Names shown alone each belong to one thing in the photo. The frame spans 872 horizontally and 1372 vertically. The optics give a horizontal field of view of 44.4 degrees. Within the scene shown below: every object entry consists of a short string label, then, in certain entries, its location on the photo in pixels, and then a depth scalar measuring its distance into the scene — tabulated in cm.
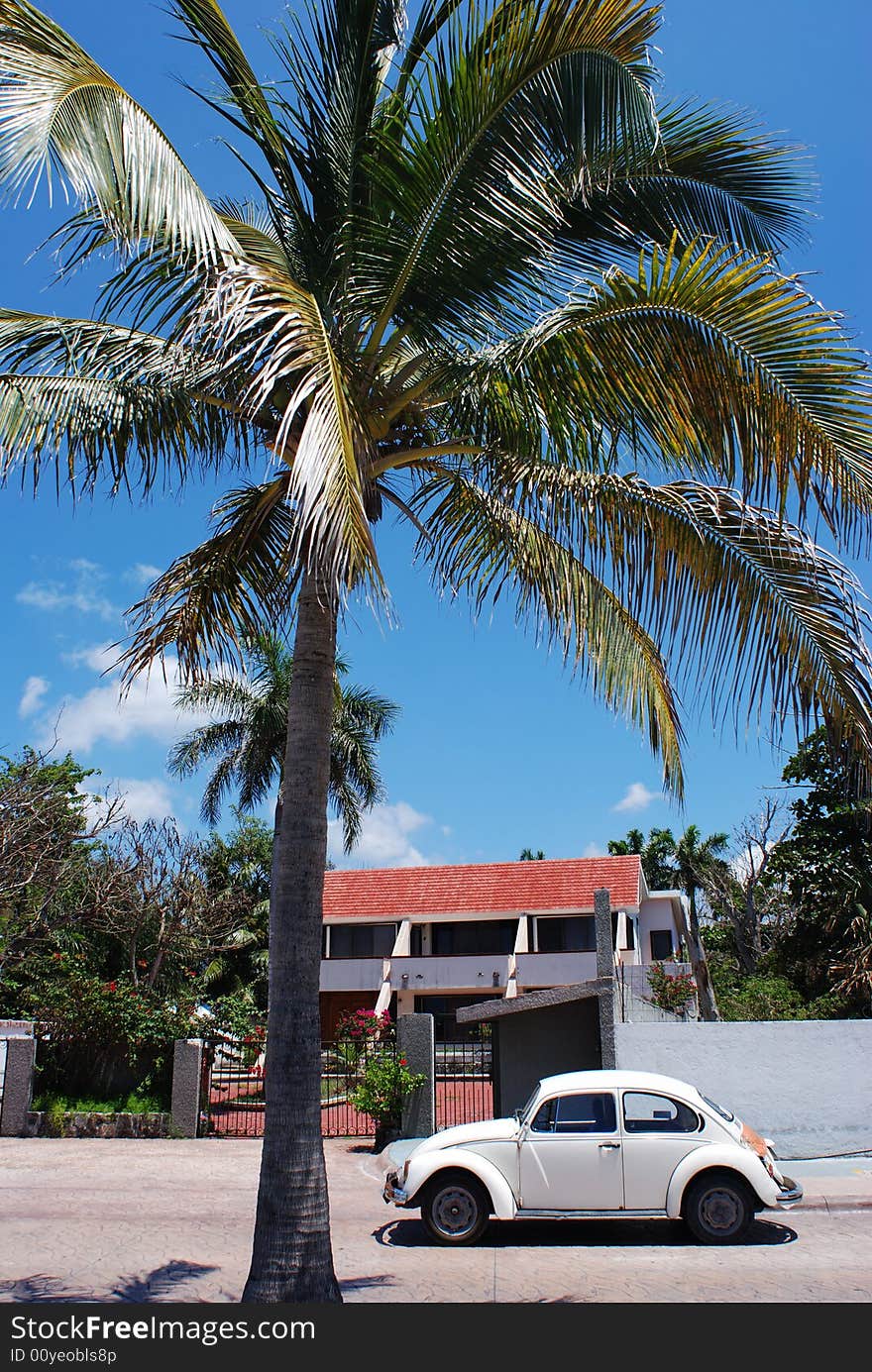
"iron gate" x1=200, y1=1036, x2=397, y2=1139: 1881
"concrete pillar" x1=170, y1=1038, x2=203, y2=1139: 1831
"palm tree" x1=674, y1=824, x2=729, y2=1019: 5434
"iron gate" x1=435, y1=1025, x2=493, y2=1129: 1788
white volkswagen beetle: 973
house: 3406
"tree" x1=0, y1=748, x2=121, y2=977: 1897
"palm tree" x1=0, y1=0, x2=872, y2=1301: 521
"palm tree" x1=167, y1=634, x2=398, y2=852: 2959
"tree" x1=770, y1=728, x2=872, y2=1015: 2676
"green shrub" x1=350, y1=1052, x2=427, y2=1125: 1656
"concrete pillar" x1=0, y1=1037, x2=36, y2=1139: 1853
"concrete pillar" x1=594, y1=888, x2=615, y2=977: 1570
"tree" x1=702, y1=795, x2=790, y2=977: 3644
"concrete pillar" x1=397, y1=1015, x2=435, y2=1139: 1662
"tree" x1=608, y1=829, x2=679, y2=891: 5794
